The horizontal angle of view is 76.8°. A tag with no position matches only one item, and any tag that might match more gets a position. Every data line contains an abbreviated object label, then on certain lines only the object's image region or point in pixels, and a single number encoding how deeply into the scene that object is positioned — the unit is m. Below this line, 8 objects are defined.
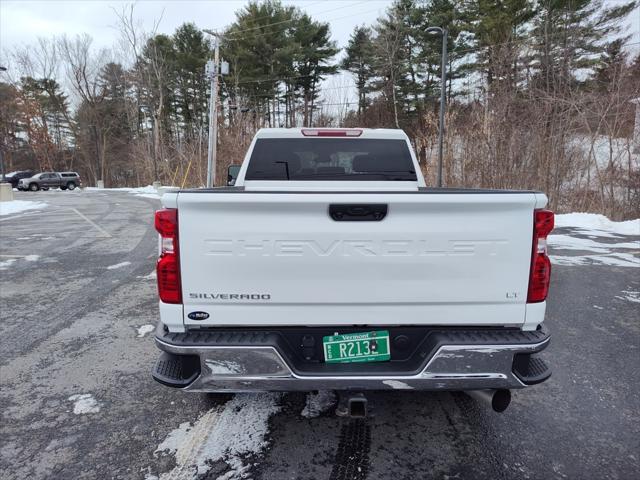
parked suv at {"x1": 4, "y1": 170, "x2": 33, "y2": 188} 36.31
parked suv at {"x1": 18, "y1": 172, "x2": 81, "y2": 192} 34.52
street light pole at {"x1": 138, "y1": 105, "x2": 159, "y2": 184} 38.66
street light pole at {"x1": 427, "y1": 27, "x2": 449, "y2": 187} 16.42
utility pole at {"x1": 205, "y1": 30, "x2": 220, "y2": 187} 20.50
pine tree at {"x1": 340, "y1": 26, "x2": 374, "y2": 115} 38.75
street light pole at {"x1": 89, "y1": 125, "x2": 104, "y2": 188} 48.91
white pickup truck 2.06
